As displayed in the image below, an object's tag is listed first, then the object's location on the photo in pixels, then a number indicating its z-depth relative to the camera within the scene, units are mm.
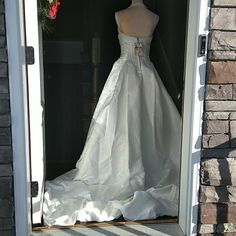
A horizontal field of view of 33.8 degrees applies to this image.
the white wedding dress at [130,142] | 2506
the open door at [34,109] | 1874
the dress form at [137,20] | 2475
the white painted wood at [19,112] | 1725
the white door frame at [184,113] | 1746
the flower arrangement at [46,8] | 2191
